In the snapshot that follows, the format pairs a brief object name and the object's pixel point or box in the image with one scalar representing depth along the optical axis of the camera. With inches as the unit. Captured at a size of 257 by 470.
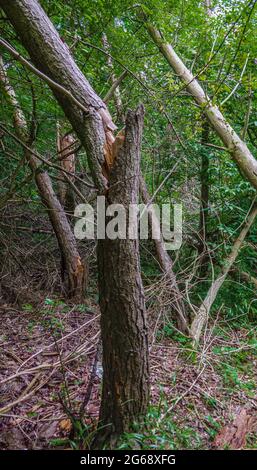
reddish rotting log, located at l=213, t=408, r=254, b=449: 86.1
